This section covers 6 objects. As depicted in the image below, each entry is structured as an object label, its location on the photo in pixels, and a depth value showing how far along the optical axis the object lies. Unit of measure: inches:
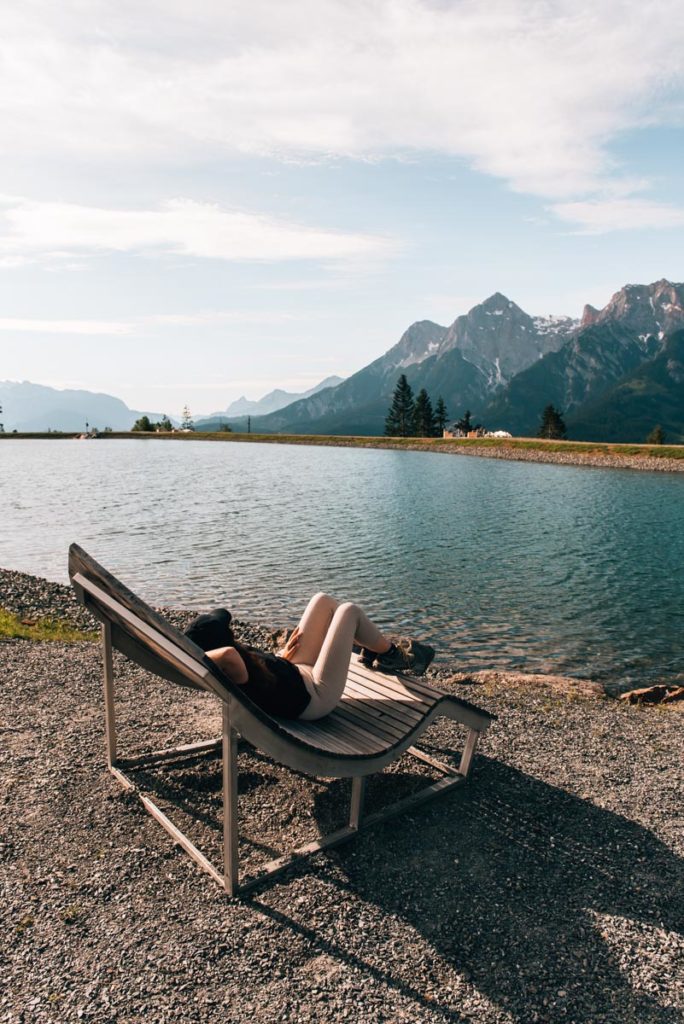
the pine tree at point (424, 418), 5620.1
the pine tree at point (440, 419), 5644.7
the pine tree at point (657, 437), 4183.6
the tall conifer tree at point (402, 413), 5861.2
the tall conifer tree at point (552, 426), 5423.2
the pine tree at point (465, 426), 5748.0
